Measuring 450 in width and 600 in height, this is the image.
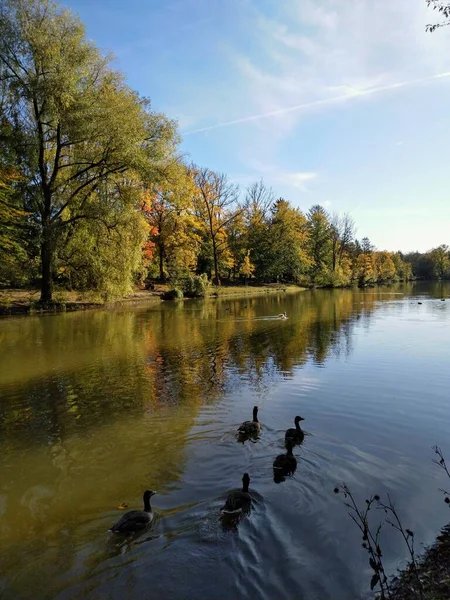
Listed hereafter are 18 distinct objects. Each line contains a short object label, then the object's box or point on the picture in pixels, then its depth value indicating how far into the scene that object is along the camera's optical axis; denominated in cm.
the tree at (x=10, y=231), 3034
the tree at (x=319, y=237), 9481
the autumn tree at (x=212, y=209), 6706
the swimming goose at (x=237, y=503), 580
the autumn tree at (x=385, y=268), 12125
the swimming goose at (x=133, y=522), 544
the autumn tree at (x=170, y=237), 5459
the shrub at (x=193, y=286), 5219
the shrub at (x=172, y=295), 4788
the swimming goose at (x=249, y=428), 866
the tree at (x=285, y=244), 7844
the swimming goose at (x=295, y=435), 826
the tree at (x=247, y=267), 7256
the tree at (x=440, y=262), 14912
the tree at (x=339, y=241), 9955
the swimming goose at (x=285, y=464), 712
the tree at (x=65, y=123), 2928
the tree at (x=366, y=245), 12516
